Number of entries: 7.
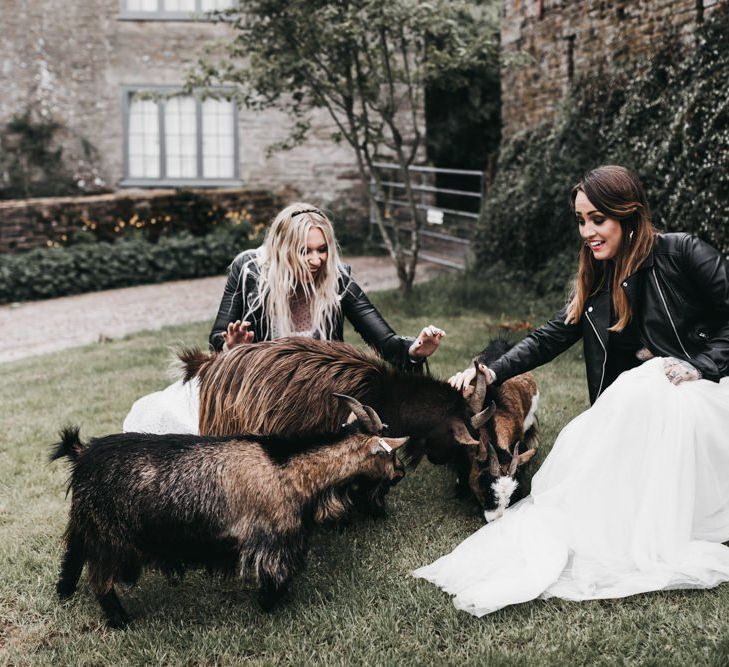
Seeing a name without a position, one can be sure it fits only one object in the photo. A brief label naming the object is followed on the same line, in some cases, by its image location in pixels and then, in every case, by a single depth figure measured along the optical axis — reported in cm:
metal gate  1440
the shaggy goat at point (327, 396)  412
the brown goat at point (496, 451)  415
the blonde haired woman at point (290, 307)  468
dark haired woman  368
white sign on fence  1213
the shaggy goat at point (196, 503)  343
